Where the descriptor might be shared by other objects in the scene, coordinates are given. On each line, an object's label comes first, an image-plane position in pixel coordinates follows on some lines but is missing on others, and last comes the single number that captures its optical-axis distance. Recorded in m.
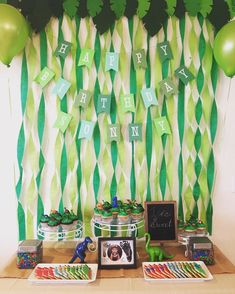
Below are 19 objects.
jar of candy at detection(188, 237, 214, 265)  1.60
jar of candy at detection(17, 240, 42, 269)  1.57
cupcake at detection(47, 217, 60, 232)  1.75
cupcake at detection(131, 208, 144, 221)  1.80
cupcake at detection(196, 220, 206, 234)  1.79
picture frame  1.56
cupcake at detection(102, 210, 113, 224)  1.77
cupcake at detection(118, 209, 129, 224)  1.76
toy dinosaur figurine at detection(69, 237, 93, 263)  1.61
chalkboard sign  1.79
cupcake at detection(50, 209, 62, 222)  1.79
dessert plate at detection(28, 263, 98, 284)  1.41
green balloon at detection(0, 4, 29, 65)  1.65
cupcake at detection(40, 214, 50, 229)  1.76
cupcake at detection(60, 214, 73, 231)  1.77
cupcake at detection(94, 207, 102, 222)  1.80
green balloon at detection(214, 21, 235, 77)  1.68
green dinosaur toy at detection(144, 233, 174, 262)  1.62
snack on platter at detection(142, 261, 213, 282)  1.42
